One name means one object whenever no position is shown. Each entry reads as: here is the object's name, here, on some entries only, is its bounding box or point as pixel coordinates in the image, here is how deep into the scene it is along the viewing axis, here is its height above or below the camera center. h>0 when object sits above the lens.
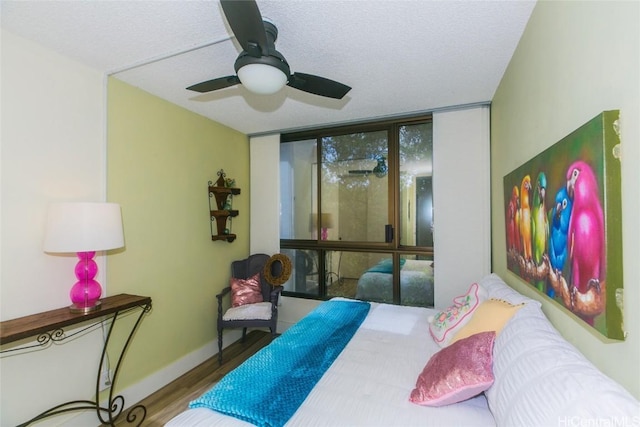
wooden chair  2.87 -0.98
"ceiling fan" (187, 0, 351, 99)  1.18 +0.81
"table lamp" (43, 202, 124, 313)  1.71 -0.10
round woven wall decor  3.21 -0.59
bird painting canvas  0.87 -0.03
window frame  3.09 +0.03
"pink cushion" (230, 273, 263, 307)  3.13 -0.81
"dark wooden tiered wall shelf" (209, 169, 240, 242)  3.15 +0.15
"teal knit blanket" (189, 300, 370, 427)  1.22 -0.81
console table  1.58 -0.68
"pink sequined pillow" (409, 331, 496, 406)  1.22 -0.69
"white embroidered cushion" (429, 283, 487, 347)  1.77 -0.64
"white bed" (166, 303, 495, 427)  1.18 -0.84
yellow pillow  1.45 -0.54
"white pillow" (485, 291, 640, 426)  0.76 -0.52
